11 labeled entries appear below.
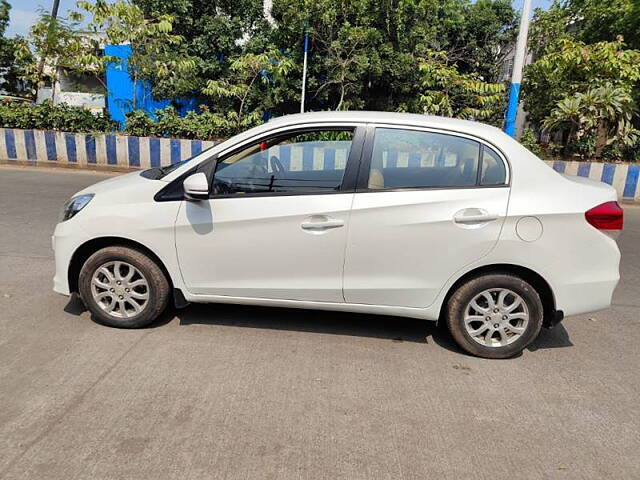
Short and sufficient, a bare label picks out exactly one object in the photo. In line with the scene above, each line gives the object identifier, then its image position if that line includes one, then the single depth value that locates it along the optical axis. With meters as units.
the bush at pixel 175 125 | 12.16
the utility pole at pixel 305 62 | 12.95
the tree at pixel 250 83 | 13.13
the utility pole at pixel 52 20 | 13.27
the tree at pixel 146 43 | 12.33
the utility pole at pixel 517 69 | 10.56
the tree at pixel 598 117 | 10.88
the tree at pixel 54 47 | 12.91
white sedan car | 3.43
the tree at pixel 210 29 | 14.36
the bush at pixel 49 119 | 12.20
